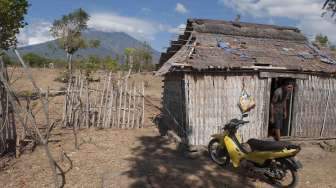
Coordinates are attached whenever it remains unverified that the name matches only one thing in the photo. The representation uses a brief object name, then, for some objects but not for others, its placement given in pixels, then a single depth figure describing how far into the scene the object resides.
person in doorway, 8.93
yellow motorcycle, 6.19
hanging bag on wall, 9.09
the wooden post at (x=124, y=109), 10.57
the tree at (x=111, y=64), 25.80
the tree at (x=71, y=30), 27.72
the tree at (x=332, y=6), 5.78
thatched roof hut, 8.67
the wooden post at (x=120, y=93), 10.57
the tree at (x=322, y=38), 30.74
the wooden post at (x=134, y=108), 10.66
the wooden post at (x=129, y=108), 10.61
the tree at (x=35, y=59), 55.56
